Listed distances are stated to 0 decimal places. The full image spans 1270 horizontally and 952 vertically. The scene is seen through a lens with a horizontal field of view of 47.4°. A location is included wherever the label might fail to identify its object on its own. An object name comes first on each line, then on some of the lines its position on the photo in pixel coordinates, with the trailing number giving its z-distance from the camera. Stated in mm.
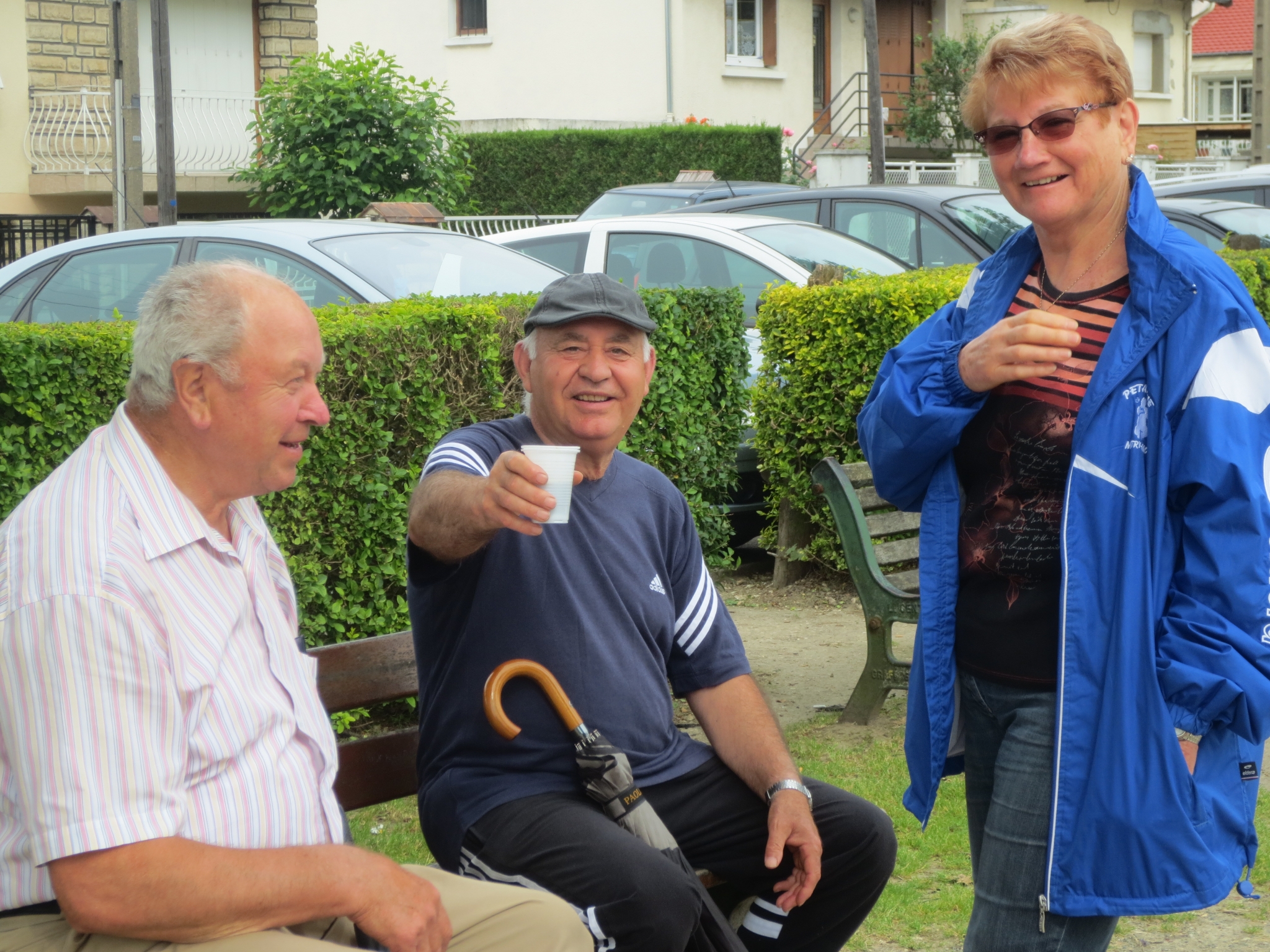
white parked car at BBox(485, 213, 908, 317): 9406
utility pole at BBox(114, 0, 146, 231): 12672
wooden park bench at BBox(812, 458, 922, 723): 5516
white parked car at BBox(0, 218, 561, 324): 7395
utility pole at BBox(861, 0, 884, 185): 23047
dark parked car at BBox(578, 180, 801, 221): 14656
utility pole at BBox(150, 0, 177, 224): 13188
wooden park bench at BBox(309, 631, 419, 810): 3260
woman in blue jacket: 2447
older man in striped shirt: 2188
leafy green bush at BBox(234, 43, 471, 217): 14742
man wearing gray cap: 2816
